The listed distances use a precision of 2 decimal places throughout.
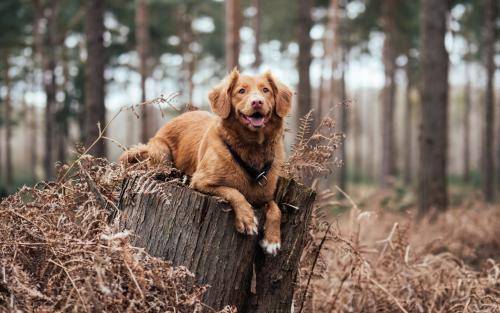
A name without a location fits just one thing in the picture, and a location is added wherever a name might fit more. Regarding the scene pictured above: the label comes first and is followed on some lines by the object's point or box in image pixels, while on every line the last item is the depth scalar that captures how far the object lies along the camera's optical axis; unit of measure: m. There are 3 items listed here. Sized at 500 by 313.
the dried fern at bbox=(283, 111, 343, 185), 4.42
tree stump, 3.62
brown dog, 4.05
